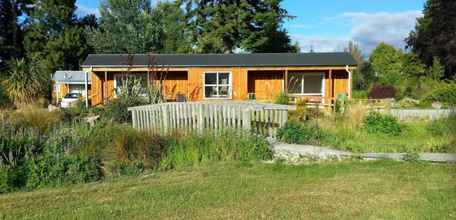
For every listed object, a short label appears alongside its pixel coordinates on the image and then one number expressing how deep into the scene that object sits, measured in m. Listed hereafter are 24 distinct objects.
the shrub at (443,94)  19.33
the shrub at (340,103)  12.73
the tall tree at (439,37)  34.28
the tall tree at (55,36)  37.16
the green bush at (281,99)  18.97
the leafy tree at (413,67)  36.44
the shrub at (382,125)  10.87
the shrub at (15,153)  5.92
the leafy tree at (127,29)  38.81
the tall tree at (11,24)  40.41
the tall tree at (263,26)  35.44
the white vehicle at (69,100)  21.70
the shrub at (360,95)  27.59
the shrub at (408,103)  20.15
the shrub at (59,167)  6.12
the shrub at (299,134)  9.01
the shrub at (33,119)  8.45
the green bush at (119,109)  13.46
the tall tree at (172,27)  38.38
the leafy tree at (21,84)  19.19
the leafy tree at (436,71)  29.70
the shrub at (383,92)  26.55
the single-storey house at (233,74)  22.33
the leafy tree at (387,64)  35.53
